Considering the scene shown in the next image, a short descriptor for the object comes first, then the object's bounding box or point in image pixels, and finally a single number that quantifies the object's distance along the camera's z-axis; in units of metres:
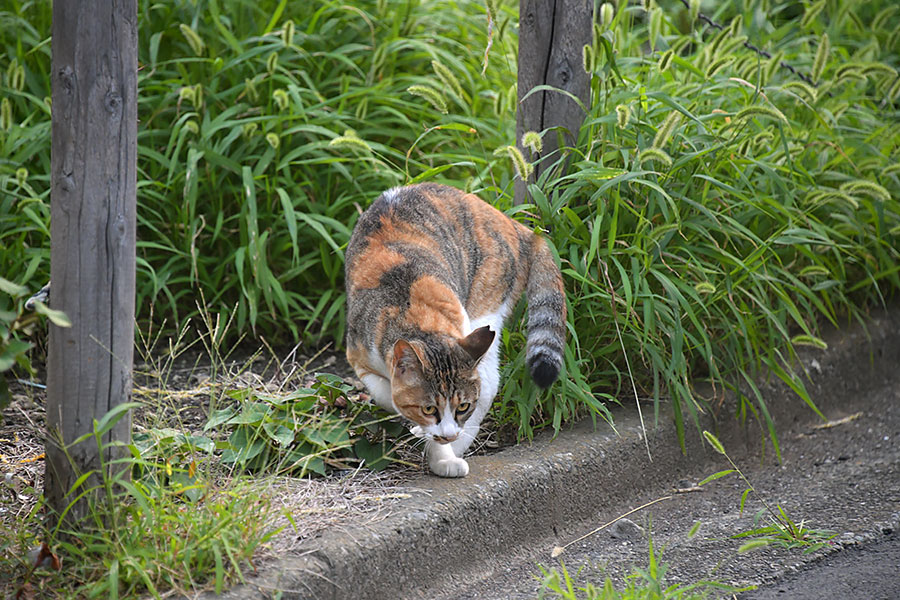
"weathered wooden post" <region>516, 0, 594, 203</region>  8.27
